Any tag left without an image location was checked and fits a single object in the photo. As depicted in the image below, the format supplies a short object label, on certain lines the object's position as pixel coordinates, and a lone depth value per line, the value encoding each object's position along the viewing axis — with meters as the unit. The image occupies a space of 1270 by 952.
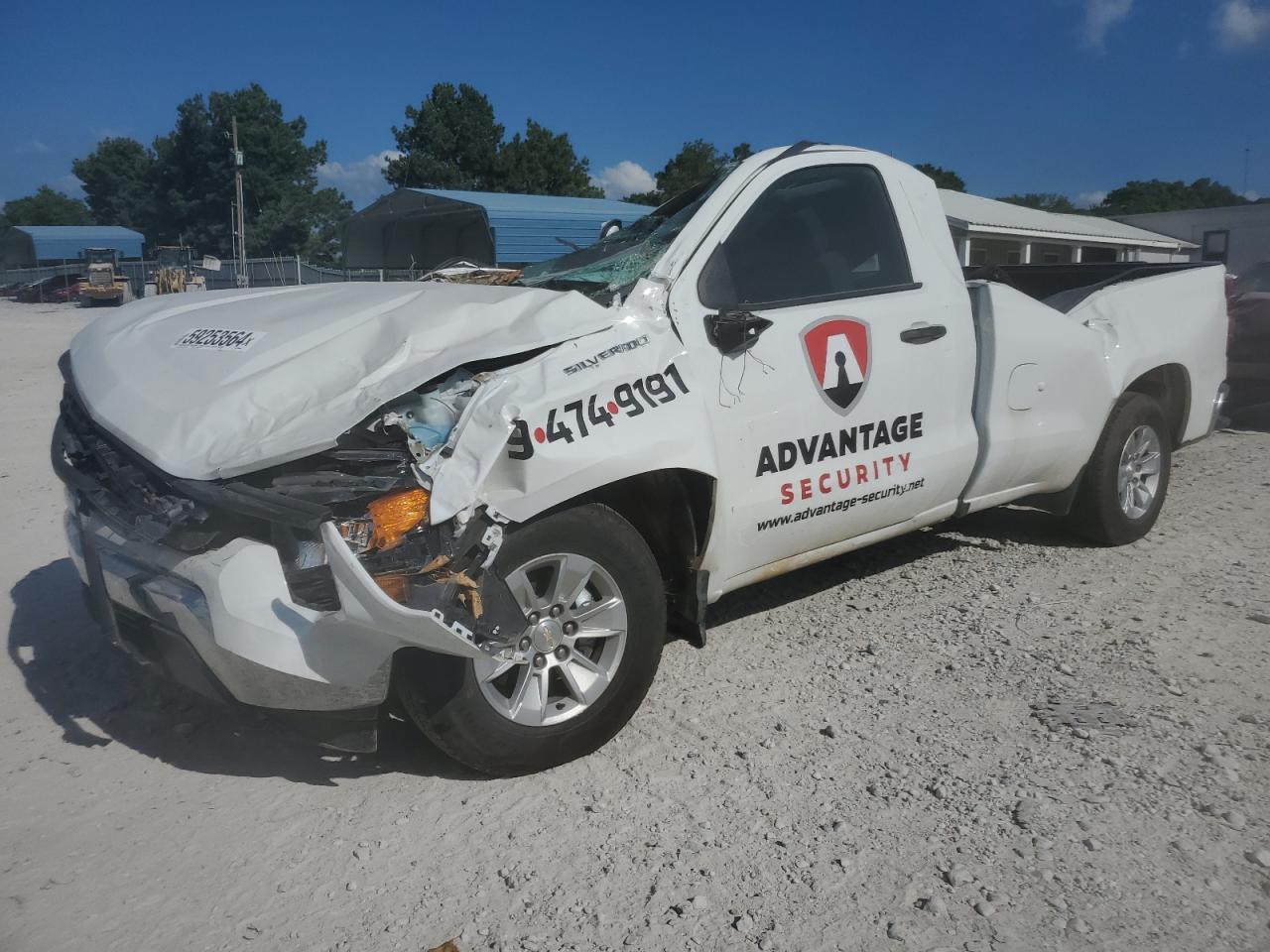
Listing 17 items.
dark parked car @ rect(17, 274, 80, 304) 41.59
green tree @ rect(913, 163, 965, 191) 50.34
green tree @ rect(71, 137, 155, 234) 82.81
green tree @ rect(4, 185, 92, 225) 94.38
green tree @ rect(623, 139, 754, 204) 47.06
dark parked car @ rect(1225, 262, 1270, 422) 9.41
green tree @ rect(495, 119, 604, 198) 52.47
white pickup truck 2.82
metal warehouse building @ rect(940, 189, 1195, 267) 25.33
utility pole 28.50
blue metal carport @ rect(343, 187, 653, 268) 27.81
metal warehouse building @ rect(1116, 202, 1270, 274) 32.69
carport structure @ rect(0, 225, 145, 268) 60.22
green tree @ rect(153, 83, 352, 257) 63.31
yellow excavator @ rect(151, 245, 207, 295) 34.15
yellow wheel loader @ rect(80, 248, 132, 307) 37.28
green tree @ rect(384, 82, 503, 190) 55.81
